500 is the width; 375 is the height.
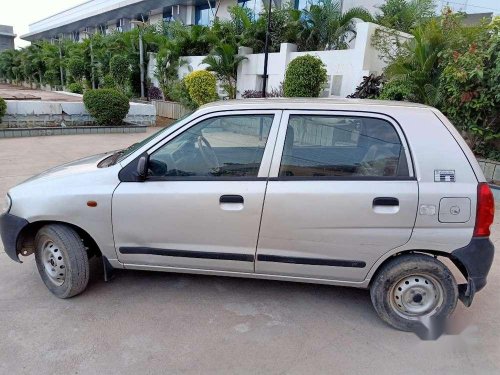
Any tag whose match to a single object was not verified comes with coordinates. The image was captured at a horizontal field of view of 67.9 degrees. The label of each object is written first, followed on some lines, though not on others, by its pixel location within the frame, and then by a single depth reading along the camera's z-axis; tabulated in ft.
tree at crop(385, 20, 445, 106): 25.59
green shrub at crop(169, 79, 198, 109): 51.65
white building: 71.79
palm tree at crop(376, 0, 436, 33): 40.78
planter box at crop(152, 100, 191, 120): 54.90
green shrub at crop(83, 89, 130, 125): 39.70
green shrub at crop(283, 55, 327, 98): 35.86
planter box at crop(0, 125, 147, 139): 35.72
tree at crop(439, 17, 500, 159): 21.27
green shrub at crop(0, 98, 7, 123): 35.09
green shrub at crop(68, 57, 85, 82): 76.74
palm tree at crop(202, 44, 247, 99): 49.16
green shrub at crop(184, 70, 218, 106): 47.80
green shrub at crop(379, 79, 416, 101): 26.96
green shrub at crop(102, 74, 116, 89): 63.93
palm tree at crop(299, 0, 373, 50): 41.47
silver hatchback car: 8.52
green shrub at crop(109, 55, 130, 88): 62.28
